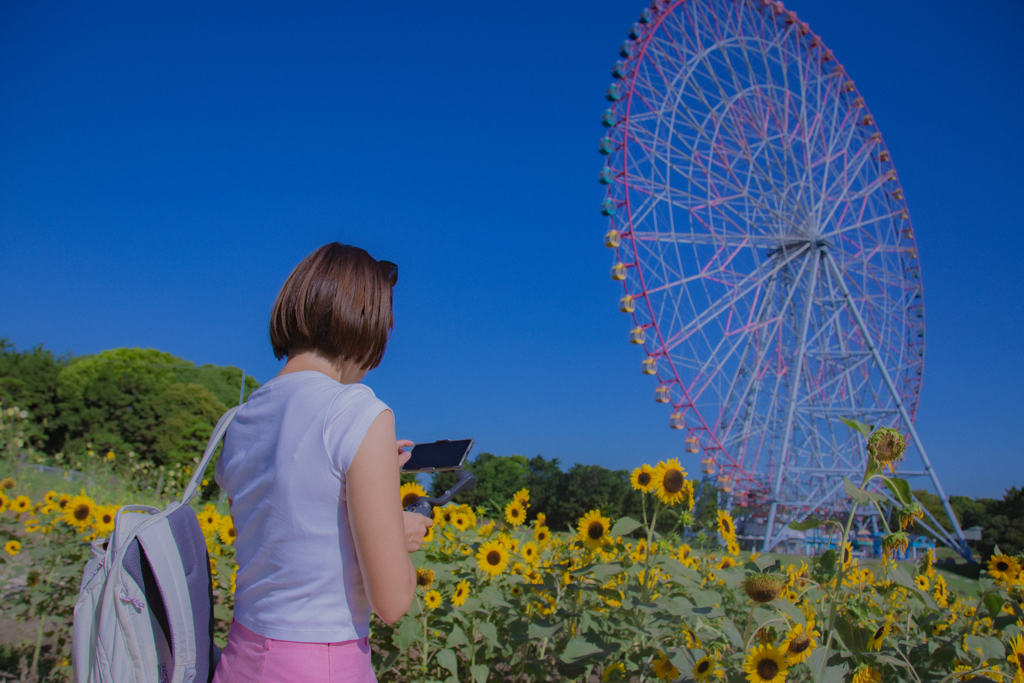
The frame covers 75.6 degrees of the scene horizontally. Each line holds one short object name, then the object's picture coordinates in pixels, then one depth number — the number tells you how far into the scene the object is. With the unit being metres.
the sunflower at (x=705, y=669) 1.60
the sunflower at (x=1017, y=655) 1.59
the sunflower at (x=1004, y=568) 2.48
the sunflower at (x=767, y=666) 1.60
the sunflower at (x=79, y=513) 3.12
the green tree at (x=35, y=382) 22.39
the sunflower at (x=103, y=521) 3.17
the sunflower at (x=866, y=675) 1.57
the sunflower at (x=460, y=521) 2.93
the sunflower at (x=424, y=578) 2.23
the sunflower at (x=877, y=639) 1.70
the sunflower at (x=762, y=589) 1.57
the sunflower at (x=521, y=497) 2.98
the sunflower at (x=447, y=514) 2.79
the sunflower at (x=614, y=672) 1.82
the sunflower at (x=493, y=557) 2.47
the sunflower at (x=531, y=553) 2.73
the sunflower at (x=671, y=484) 2.07
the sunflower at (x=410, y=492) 2.33
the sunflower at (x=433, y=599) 2.18
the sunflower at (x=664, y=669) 1.77
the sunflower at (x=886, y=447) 1.40
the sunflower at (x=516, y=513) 2.95
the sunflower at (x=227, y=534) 3.07
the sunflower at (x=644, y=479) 2.09
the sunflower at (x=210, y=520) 3.28
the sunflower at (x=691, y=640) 1.77
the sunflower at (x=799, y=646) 1.59
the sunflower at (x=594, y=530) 2.15
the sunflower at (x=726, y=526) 2.99
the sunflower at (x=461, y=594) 2.25
